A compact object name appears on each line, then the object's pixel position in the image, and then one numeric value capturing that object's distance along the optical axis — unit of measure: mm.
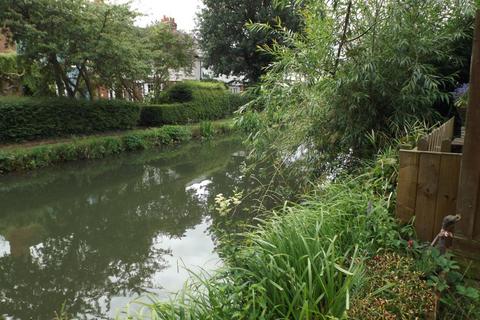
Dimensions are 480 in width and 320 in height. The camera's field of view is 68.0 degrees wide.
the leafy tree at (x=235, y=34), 16375
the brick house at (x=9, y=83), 10531
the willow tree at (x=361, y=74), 3381
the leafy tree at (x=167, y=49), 13683
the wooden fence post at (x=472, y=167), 1656
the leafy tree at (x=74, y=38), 8172
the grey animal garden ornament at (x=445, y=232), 1649
